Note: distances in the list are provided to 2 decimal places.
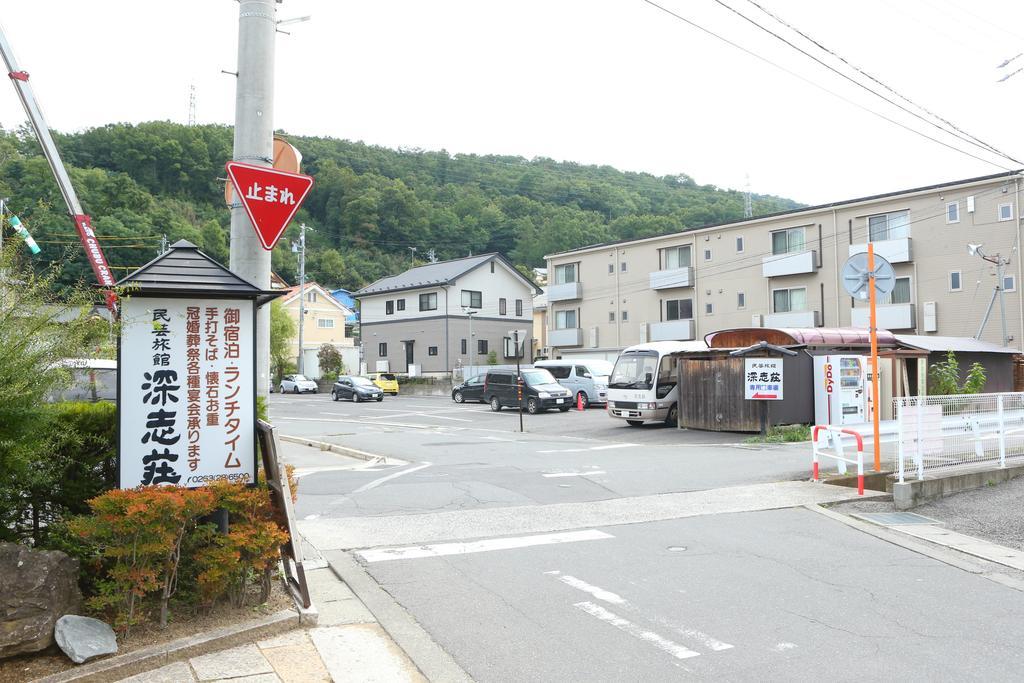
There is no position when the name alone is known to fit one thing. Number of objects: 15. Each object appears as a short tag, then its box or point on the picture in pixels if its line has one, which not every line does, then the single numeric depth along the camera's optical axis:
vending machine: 19.30
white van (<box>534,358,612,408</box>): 32.50
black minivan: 29.52
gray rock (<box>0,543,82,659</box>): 4.24
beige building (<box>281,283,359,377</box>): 68.44
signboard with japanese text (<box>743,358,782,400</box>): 18.53
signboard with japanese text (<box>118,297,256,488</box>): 5.22
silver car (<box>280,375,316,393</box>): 53.88
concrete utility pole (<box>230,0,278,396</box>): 5.77
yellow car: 49.09
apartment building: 33.25
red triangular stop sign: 5.27
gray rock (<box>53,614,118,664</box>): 4.31
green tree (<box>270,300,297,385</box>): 60.34
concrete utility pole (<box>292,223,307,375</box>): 47.47
